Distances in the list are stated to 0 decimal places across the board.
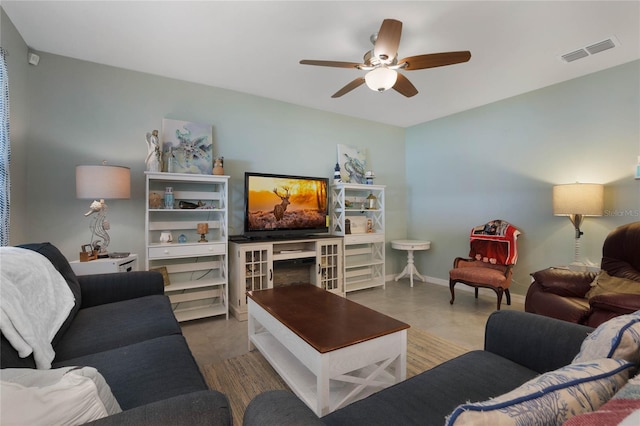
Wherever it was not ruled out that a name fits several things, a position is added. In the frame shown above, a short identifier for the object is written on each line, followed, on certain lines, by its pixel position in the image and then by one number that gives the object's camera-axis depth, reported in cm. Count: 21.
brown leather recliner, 188
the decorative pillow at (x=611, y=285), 193
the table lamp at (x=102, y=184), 225
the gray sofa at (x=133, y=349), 71
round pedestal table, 414
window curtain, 184
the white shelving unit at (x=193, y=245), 281
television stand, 301
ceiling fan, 182
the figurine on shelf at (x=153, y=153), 271
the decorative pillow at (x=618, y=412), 41
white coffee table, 140
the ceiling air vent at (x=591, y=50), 237
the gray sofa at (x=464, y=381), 76
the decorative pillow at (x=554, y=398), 47
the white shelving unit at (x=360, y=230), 392
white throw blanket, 102
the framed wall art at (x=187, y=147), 297
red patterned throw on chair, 325
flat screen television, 327
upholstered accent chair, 306
